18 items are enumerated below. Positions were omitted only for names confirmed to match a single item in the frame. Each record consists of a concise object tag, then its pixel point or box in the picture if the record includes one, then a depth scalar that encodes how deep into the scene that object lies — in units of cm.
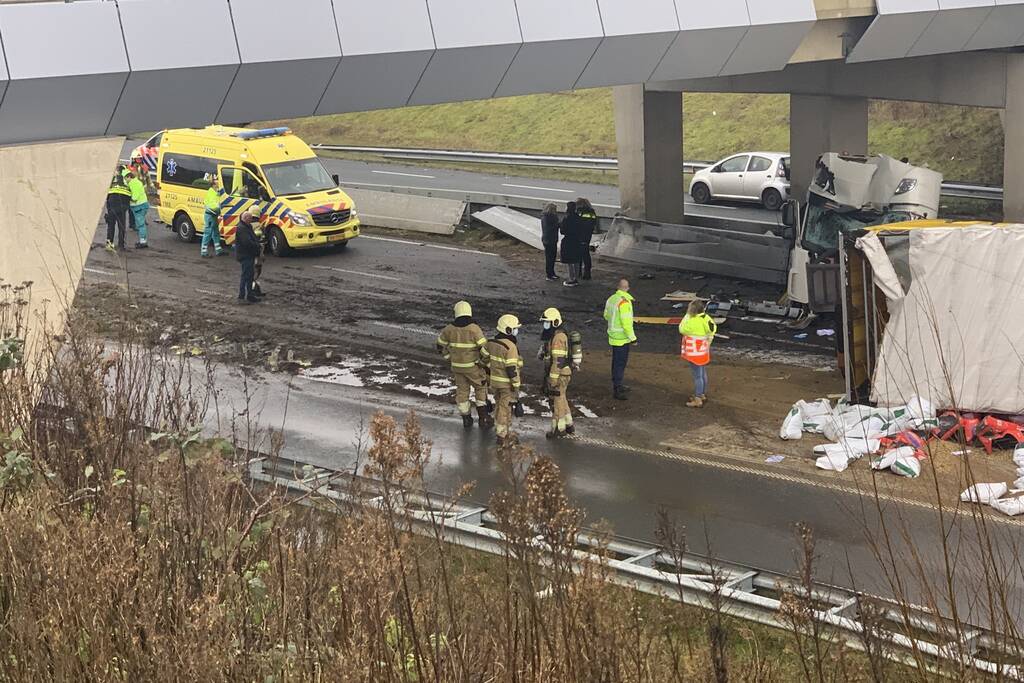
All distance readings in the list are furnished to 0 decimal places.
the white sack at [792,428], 1470
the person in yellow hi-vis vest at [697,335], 1573
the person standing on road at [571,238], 2320
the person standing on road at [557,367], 1481
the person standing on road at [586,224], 2325
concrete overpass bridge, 1202
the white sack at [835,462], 1361
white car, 3253
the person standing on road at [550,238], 2411
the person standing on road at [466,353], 1517
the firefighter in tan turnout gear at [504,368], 1473
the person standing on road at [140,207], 2783
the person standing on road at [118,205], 2733
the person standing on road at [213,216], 2692
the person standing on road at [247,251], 2227
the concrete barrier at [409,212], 2907
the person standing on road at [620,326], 1603
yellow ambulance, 2661
